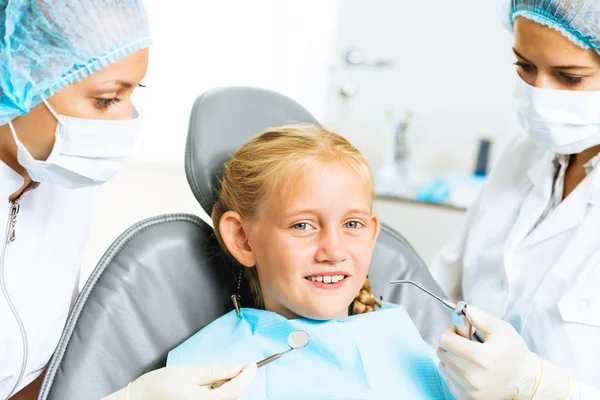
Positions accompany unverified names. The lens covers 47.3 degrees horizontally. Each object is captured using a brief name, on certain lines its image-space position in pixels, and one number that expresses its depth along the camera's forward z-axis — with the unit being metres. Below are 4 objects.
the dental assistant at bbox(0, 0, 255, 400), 1.18
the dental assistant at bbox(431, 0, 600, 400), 1.32
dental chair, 1.31
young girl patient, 1.38
